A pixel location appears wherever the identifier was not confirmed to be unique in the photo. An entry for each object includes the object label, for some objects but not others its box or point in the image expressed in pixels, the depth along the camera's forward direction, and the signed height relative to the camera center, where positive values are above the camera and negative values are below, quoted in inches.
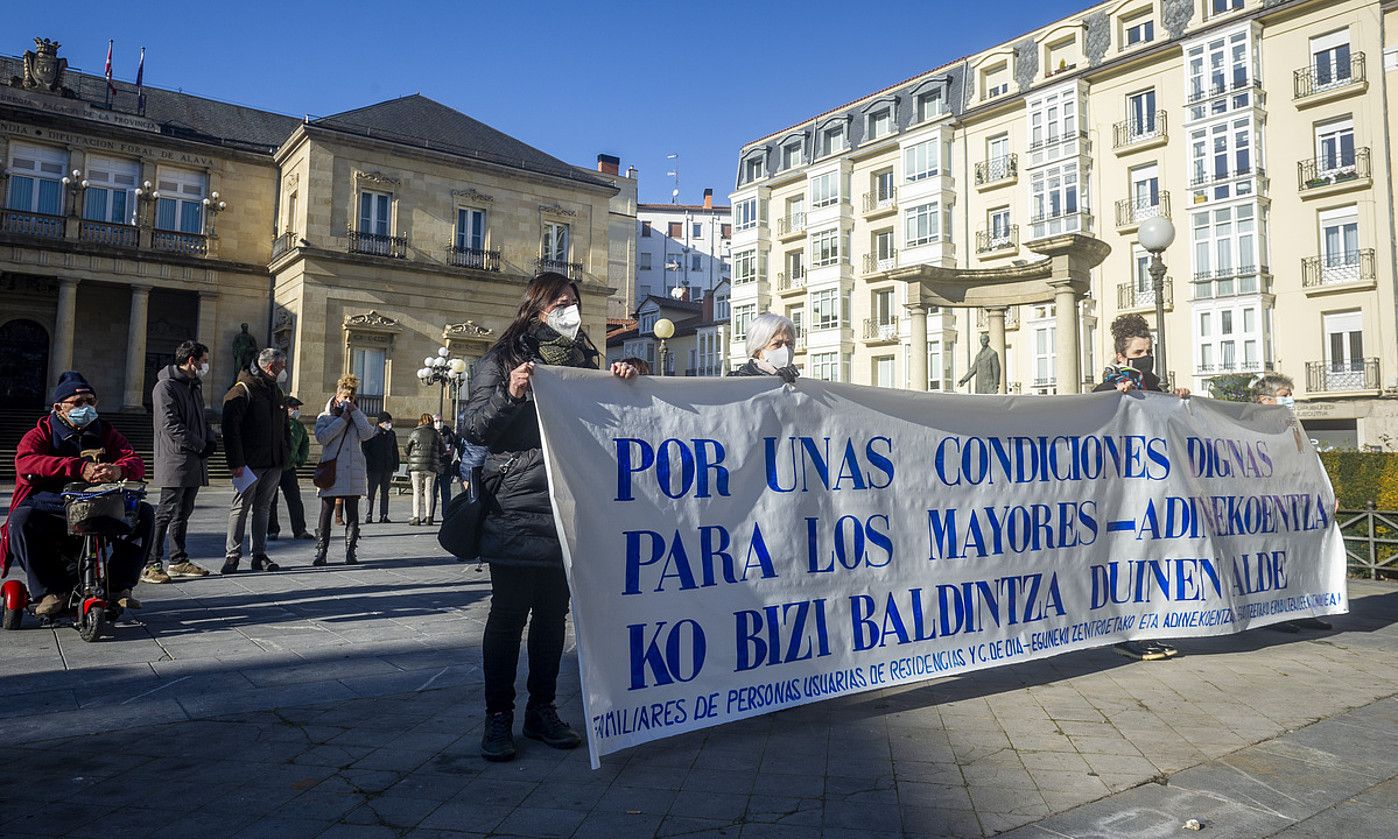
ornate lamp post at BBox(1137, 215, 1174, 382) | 411.2 +116.1
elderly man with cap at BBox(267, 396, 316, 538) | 400.5 -4.1
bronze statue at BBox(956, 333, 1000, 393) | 605.0 +77.7
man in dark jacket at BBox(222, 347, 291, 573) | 315.6 +11.3
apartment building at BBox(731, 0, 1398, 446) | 1123.9 +455.6
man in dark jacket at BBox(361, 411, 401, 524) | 561.3 +11.0
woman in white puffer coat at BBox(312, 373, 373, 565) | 354.9 +8.9
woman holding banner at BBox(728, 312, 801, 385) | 164.9 +25.3
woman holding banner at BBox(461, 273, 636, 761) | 132.3 -10.6
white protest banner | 134.3 -10.9
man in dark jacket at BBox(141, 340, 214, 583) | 287.0 +9.6
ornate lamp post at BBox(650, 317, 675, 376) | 636.1 +109.7
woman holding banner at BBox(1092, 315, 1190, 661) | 214.2 +31.4
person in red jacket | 212.5 -5.9
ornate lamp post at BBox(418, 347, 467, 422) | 1013.8 +123.0
